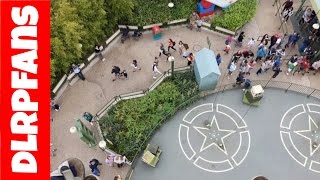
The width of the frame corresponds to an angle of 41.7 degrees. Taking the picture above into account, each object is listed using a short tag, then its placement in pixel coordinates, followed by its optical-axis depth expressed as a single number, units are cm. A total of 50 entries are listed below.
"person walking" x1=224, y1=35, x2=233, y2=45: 2864
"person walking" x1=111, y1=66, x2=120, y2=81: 2716
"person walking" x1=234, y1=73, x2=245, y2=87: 2726
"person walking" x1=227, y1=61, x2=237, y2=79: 2742
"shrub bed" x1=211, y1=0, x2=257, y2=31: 2959
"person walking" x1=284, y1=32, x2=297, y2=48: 2862
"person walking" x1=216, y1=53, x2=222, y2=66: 2790
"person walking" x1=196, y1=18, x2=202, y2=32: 2969
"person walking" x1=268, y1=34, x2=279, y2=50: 2818
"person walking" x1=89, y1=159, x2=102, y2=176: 2425
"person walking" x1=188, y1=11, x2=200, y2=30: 3033
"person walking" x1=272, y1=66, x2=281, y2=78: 2736
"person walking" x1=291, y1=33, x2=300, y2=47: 2867
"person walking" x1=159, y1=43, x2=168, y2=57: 2842
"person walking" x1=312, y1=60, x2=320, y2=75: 2759
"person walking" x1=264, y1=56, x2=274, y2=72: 2759
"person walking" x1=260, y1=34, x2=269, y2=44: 2857
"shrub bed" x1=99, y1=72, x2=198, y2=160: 2545
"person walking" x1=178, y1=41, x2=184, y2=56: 2858
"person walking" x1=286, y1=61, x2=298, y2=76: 2770
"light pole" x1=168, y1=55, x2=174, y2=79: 2524
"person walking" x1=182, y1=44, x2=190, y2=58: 2864
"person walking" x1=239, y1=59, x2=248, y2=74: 2762
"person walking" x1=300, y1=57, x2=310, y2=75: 2786
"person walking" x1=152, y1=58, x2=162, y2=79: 2768
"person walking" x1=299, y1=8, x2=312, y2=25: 2975
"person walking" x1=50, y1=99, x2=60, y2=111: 2659
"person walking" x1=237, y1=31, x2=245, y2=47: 2883
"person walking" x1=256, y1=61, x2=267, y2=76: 2773
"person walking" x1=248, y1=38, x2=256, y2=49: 2867
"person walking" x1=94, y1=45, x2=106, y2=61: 2801
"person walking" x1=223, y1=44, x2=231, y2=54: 2866
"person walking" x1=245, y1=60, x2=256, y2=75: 2767
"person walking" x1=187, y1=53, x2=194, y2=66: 2783
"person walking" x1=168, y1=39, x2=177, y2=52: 2834
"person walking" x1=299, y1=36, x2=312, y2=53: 2898
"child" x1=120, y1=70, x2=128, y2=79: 2769
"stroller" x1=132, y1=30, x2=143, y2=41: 2963
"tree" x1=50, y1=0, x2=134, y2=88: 2480
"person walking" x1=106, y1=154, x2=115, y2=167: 2477
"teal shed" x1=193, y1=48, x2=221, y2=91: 2604
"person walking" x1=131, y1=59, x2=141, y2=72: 2780
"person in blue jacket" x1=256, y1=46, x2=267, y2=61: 2796
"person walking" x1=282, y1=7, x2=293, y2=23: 2984
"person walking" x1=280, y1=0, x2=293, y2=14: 2984
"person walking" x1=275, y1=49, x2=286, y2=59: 2788
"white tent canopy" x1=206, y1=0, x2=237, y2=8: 3011
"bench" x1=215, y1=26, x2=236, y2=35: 2969
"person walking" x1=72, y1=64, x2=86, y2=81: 2705
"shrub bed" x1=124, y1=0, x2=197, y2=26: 2997
